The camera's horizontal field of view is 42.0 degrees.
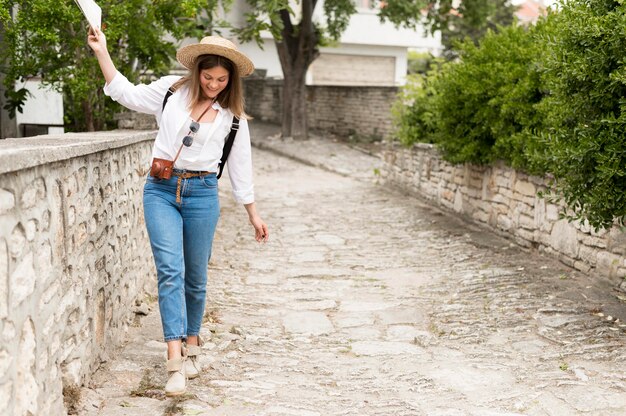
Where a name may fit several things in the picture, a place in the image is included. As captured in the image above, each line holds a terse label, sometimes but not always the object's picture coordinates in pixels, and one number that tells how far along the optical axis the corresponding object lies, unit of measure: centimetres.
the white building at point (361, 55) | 2988
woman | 434
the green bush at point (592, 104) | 569
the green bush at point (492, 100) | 872
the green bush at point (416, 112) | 1270
